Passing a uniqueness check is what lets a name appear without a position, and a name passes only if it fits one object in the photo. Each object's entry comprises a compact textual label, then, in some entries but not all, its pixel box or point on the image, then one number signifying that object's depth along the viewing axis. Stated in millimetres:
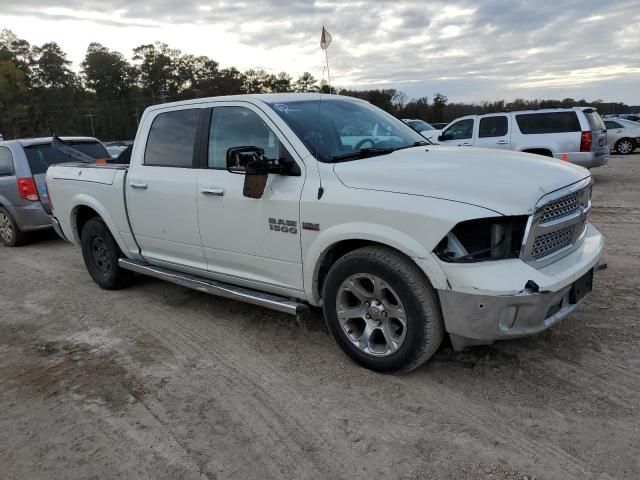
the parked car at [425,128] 18453
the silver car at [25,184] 8406
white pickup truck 3096
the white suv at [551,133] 12000
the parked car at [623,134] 21188
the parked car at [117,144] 32331
